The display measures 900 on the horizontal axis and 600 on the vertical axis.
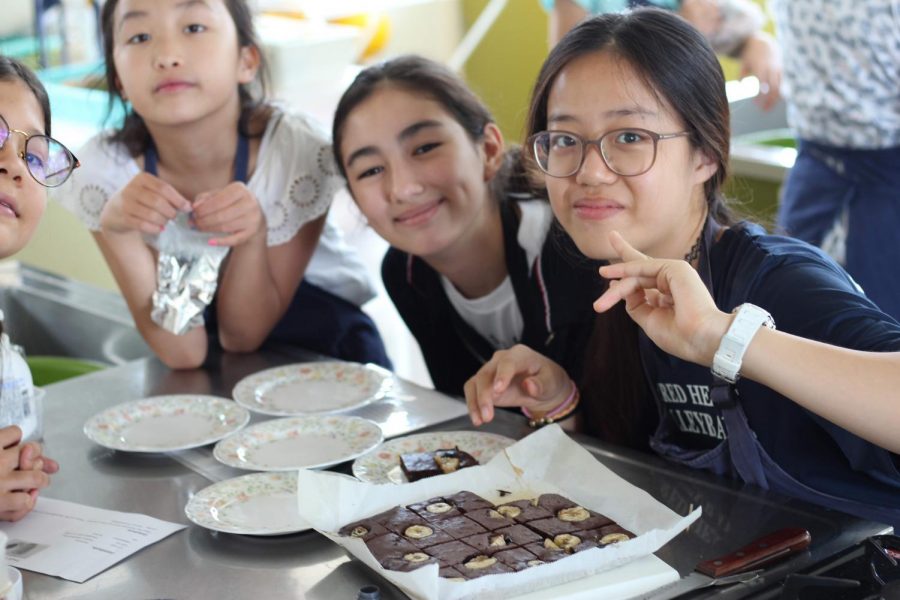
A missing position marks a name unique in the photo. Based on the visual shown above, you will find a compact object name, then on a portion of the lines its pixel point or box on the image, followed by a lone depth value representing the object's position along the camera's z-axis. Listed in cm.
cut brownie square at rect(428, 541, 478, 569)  111
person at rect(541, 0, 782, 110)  264
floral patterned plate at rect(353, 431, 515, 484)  141
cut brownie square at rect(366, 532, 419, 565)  112
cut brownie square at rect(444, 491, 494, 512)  124
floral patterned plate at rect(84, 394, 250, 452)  155
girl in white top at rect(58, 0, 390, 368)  185
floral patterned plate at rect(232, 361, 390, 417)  169
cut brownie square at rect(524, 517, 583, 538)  117
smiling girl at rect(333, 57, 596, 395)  179
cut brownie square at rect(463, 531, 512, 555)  113
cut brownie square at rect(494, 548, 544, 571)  110
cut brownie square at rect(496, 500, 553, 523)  121
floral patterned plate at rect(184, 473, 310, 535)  127
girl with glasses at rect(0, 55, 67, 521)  134
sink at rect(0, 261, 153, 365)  223
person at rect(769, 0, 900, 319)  229
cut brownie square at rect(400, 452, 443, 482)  136
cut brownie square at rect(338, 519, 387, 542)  117
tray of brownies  108
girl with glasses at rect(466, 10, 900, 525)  114
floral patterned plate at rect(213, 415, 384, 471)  148
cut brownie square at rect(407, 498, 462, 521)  121
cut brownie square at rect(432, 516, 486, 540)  117
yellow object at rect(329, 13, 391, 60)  496
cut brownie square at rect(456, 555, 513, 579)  108
